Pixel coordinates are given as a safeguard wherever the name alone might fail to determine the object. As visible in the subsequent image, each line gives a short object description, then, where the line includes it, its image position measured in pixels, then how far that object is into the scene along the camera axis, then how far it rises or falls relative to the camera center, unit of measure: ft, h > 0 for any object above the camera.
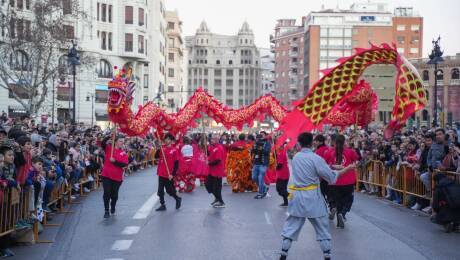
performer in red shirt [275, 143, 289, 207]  54.85 -4.92
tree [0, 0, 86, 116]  105.91 +12.47
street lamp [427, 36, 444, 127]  84.43 +7.92
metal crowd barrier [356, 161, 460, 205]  50.15 -5.58
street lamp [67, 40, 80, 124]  92.53 +7.72
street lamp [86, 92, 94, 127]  191.21 +4.92
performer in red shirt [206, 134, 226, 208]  53.78 -4.37
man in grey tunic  28.96 -3.64
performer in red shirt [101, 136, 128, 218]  46.44 -3.92
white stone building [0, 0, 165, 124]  194.08 +19.86
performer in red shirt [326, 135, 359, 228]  40.96 -3.85
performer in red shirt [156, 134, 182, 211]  50.31 -3.97
